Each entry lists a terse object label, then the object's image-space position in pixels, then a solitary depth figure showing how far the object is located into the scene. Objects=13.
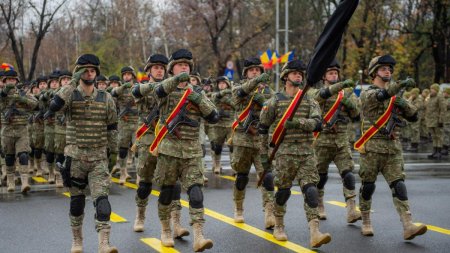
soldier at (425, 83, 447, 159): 19.36
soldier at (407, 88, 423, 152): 21.99
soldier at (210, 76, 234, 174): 14.73
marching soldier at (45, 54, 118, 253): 7.17
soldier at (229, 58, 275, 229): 8.71
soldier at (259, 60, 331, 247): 7.36
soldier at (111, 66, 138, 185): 13.14
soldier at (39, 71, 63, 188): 13.32
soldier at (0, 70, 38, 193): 11.96
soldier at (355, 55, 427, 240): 7.83
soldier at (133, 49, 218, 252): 7.26
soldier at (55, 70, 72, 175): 12.23
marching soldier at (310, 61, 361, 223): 8.91
